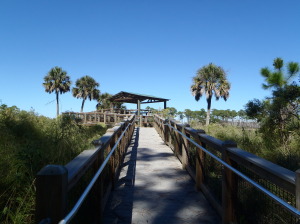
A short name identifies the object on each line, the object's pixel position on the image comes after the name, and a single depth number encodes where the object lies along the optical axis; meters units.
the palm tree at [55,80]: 40.28
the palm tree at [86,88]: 43.09
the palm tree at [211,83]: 32.41
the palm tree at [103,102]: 41.38
